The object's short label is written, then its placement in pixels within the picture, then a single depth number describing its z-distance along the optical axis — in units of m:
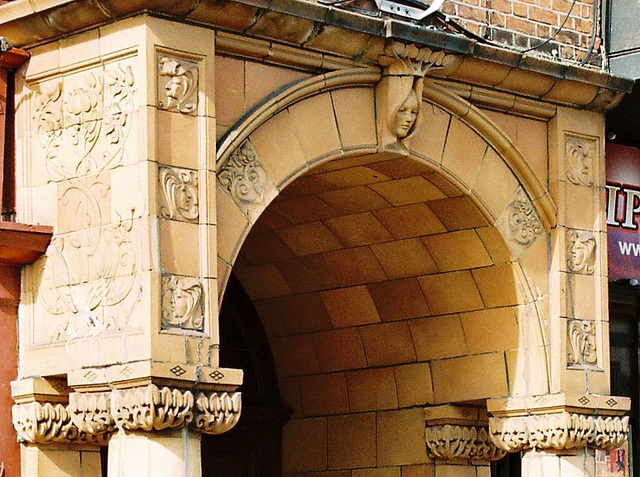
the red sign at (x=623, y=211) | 13.77
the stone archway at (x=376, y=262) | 10.98
